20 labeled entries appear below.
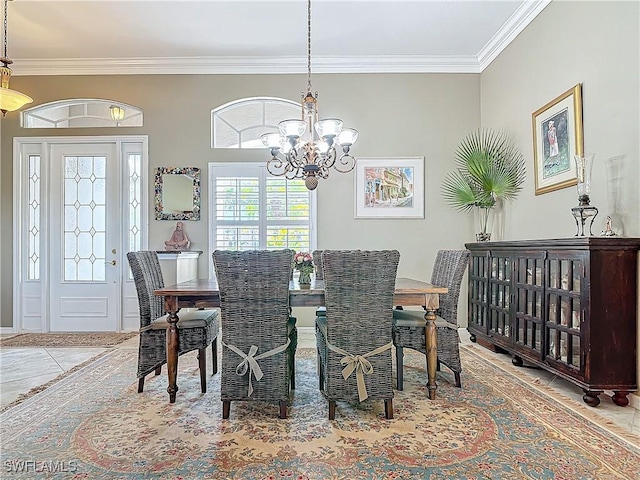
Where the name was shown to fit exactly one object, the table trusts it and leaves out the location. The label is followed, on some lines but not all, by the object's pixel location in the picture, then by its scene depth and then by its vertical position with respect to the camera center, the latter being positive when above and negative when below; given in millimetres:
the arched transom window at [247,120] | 5055 +1432
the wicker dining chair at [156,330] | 2801 -603
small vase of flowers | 3143 -205
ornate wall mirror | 4949 +547
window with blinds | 4984 +364
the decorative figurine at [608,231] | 2662 +58
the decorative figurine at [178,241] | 4852 -10
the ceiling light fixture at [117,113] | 5066 +1510
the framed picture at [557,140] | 3162 +800
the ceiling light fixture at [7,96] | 3203 +1116
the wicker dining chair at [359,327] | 2385 -493
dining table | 2691 -398
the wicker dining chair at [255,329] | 2389 -506
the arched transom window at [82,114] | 5051 +1500
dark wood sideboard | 2498 -442
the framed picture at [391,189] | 4980 +598
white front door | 5023 +25
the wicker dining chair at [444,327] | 2854 -586
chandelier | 2928 +718
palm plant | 4113 +640
